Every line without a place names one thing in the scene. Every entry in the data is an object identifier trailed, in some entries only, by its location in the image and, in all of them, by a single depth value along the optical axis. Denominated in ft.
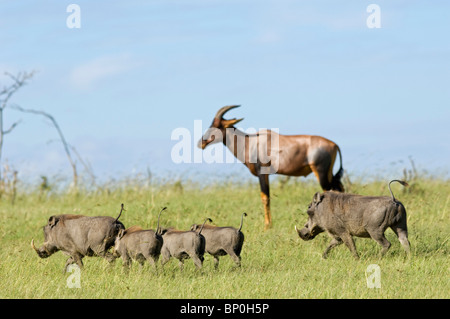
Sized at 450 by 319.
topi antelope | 91.50
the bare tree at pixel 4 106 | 124.36
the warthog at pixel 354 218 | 62.34
